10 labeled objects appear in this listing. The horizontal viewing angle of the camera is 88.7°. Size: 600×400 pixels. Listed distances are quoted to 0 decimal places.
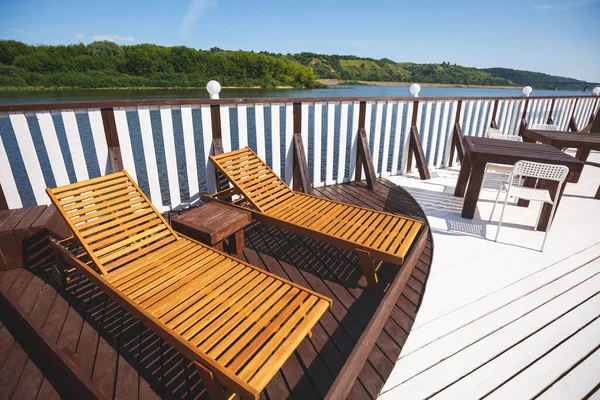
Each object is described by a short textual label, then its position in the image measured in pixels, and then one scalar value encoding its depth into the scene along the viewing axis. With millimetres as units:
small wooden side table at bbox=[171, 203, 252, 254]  2718
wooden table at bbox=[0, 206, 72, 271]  2623
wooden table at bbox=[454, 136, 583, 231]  3580
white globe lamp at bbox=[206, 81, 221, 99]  4182
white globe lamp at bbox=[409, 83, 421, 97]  5705
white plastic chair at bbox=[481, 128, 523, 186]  4408
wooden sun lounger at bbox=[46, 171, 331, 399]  1545
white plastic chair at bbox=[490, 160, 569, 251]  3074
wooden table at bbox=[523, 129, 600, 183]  4812
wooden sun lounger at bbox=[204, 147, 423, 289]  2563
